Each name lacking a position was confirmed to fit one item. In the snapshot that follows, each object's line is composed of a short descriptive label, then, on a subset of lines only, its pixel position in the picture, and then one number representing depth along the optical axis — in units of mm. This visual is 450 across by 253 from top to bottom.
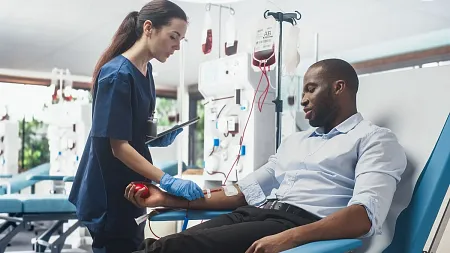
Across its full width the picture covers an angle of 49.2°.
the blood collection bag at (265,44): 2576
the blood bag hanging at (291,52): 2678
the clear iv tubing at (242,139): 2902
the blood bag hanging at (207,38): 3226
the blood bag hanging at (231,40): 3090
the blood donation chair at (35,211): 2914
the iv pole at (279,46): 2490
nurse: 1523
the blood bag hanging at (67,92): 5559
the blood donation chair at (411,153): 1381
